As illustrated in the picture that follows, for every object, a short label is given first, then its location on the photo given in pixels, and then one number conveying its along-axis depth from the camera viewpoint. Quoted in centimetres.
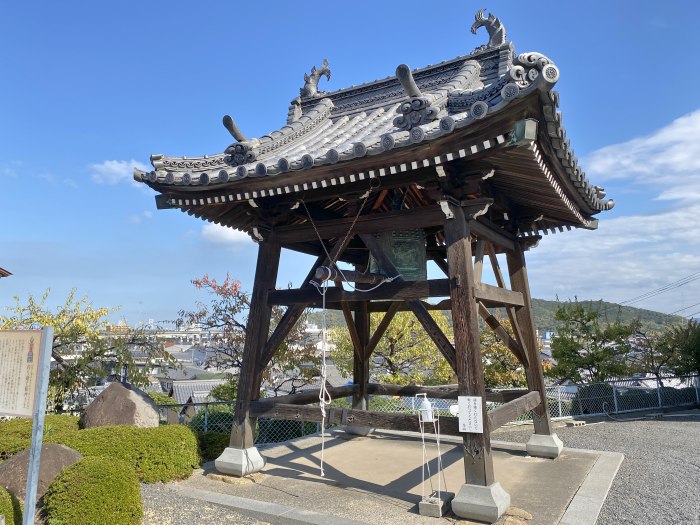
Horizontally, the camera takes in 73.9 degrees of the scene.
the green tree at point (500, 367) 1429
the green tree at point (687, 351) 1562
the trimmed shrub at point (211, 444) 756
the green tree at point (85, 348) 1056
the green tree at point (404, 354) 1530
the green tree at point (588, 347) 1479
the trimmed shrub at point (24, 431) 677
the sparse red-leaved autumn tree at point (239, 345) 1216
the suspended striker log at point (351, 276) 553
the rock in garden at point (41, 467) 521
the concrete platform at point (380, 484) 493
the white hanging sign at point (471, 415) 488
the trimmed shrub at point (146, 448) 617
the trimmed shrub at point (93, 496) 430
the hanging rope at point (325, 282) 565
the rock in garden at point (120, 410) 782
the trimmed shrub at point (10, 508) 412
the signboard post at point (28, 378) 392
